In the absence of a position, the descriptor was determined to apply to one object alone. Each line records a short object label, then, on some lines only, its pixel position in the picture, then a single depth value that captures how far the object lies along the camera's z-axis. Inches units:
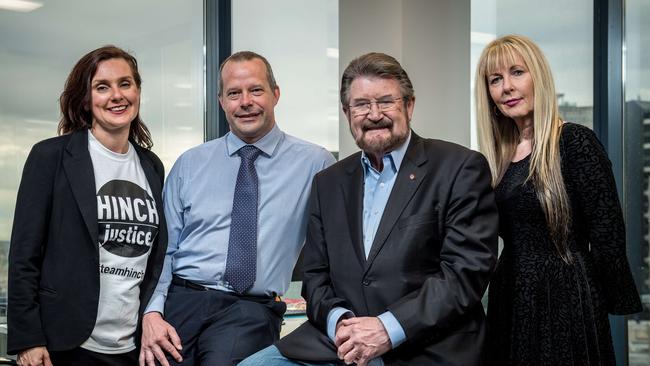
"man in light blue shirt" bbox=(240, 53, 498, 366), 85.1
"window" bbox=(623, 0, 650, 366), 149.9
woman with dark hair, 93.0
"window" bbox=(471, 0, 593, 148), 156.8
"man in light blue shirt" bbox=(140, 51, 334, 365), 100.3
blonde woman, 89.5
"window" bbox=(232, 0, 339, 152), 173.3
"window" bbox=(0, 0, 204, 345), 148.8
